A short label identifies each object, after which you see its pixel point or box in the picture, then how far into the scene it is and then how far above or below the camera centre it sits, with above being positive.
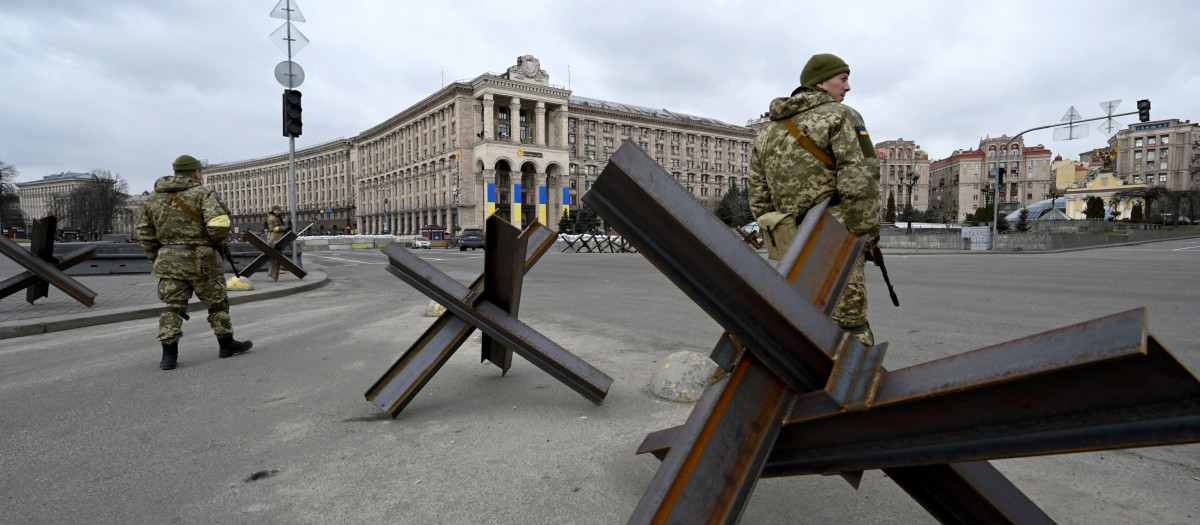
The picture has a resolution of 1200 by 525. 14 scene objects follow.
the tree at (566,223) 70.79 +1.60
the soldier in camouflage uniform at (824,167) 2.68 +0.38
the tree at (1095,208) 52.81 +2.45
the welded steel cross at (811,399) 0.84 -0.29
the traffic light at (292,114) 11.62 +2.63
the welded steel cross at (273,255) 10.15 -0.36
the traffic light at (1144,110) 21.09 +4.80
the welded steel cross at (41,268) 7.27 -0.42
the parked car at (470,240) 36.56 -0.31
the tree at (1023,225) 35.41 +0.57
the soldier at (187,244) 4.74 -0.07
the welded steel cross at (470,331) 2.94 -0.54
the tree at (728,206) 66.94 +3.69
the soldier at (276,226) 14.63 +0.28
